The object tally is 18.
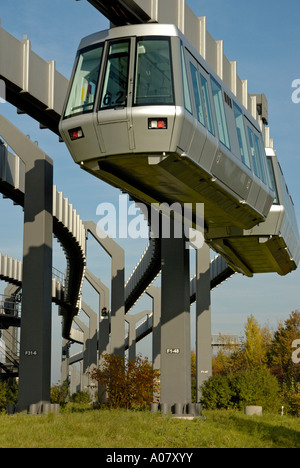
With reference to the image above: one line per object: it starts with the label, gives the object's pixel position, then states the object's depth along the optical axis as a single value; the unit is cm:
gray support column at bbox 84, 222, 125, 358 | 4169
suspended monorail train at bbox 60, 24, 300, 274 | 1449
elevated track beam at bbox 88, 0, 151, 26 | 1574
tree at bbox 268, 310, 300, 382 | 7409
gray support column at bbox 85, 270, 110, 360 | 5497
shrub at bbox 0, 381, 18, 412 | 3691
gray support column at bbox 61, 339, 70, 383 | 8388
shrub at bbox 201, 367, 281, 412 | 3284
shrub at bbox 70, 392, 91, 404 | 5929
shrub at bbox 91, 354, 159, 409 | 2911
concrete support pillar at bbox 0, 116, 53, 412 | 2352
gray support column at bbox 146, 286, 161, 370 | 6241
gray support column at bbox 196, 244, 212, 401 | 4219
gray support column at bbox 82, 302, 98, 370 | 6488
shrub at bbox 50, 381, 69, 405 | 4433
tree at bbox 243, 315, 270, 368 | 7775
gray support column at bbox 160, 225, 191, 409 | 2762
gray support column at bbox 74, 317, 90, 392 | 7785
